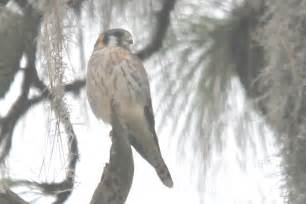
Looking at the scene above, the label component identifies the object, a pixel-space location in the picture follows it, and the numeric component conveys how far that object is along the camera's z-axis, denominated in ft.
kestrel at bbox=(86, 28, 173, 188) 16.53
